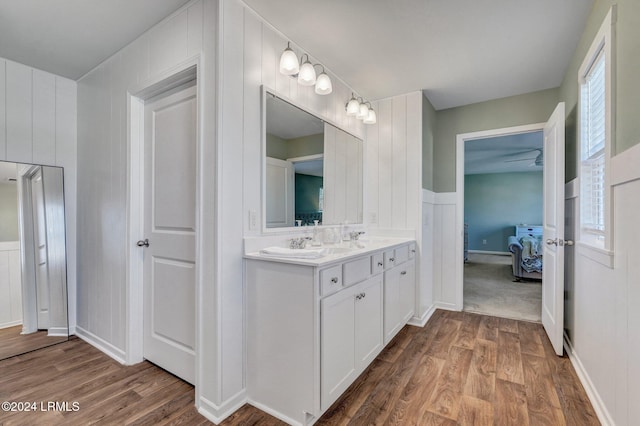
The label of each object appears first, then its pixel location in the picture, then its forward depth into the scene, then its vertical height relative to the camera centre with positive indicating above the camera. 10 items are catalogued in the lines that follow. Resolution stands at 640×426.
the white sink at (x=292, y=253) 1.65 -0.25
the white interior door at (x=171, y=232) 1.92 -0.15
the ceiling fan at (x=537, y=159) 5.64 +1.09
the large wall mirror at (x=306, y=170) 2.02 +0.33
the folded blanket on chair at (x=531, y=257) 4.81 -0.80
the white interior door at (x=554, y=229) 2.36 -0.18
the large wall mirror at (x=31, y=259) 2.40 -0.42
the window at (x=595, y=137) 1.60 +0.47
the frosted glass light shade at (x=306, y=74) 2.06 +0.95
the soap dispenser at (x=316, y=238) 2.31 -0.23
